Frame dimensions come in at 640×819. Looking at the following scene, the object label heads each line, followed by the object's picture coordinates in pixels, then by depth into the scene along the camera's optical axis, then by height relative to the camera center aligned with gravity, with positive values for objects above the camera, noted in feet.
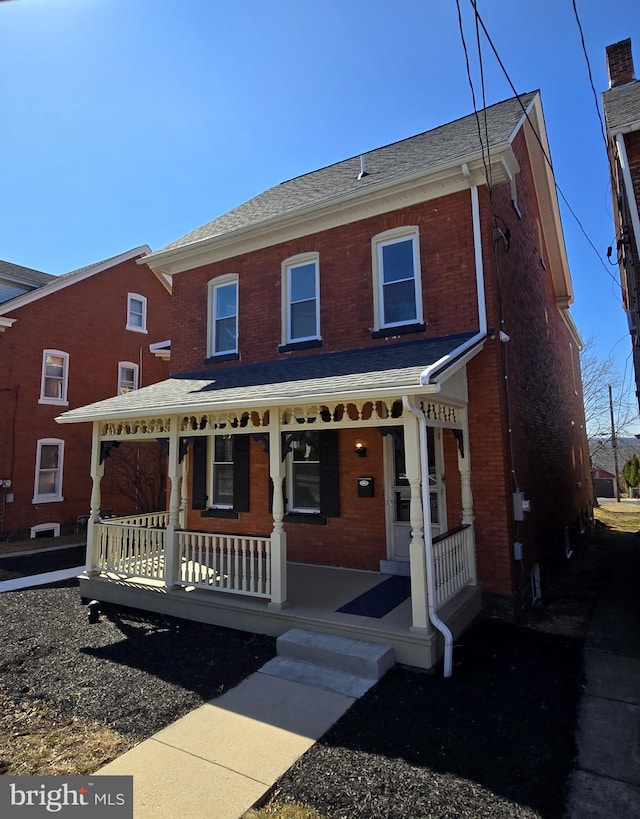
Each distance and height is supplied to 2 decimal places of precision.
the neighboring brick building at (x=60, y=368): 49.11 +12.45
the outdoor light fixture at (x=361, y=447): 25.75 +1.22
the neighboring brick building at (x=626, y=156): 20.77 +15.27
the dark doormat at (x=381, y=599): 19.40 -5.75
